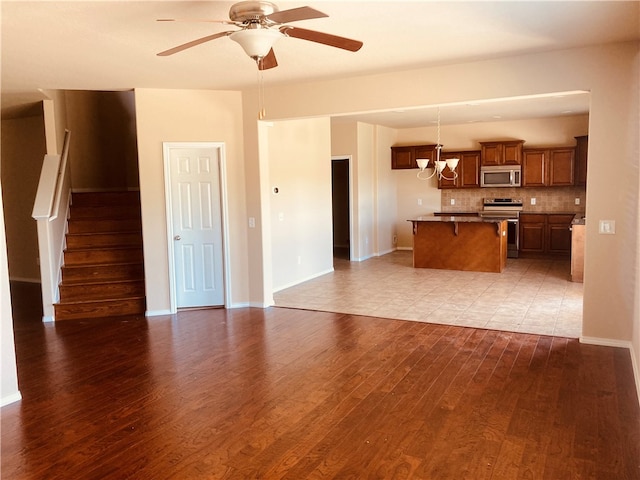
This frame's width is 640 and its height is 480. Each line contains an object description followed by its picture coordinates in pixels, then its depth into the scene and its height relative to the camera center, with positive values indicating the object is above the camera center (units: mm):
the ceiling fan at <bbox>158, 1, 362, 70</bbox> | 2719 +919
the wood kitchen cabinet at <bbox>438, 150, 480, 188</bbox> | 9945 +448
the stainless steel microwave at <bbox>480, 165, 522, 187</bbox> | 9516 +303
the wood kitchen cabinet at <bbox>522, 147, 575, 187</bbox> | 9117 +436
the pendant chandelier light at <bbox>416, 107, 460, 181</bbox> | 8164 +408
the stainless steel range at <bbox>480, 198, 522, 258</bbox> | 9461 -424
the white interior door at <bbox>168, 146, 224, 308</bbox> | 5957 -312
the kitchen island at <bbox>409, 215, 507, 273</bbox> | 8055 -855
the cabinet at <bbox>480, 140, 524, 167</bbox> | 9469 +749
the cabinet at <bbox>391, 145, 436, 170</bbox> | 10336 +829
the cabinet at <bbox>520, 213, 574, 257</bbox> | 9203 -823
